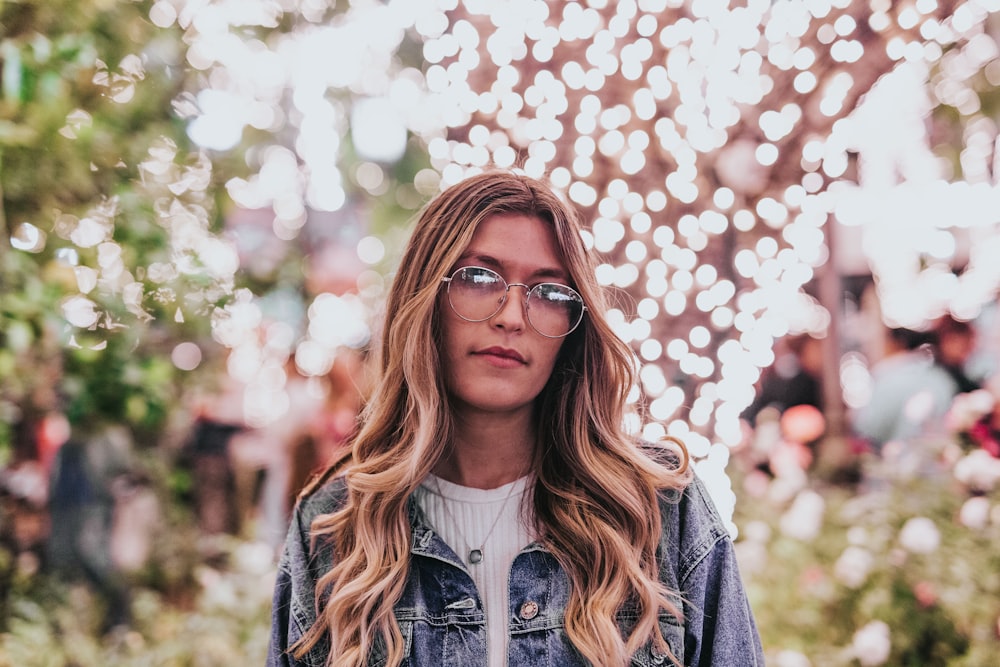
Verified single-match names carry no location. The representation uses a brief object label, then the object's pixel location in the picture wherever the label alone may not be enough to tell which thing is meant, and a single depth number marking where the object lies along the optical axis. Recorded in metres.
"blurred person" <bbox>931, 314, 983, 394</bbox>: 3.77
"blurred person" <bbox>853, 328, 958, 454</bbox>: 3.63
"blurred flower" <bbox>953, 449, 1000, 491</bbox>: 2.99
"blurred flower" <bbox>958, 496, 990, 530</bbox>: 2.97
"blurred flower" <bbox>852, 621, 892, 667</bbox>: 2.83
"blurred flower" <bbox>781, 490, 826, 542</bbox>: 3.27
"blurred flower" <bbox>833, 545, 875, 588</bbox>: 3.06
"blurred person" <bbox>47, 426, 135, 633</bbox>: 3.06
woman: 1.43
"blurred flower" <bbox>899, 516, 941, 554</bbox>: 2.93
